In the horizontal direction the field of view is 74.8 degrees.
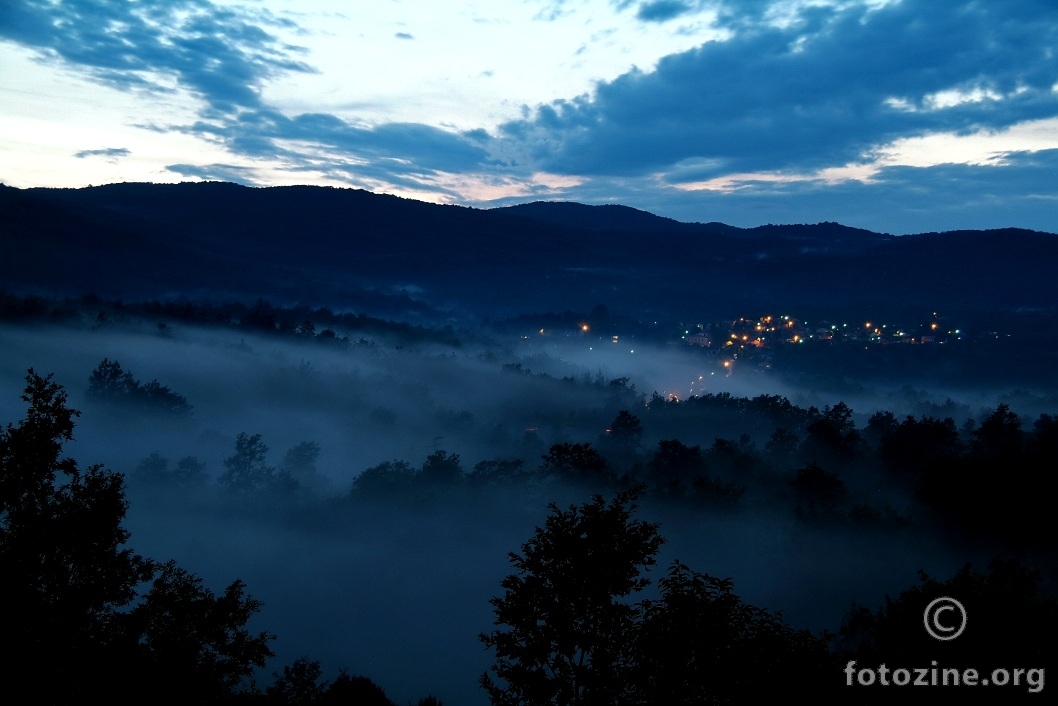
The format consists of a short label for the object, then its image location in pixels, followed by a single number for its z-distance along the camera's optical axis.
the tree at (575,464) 64.06
